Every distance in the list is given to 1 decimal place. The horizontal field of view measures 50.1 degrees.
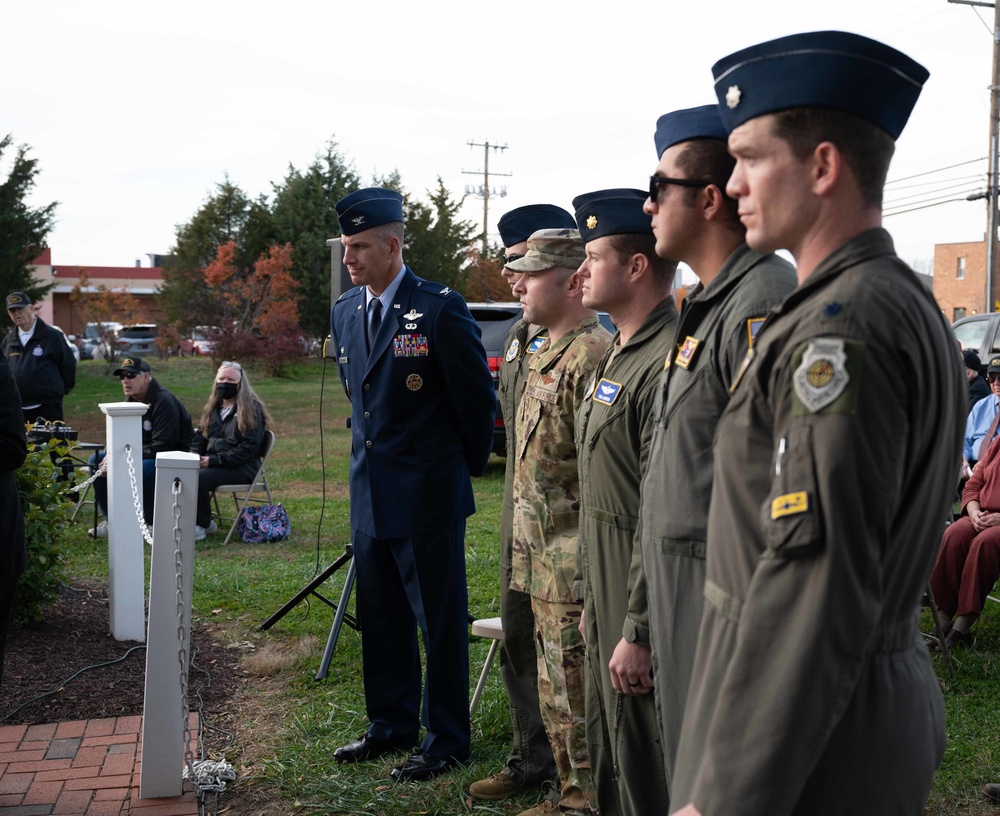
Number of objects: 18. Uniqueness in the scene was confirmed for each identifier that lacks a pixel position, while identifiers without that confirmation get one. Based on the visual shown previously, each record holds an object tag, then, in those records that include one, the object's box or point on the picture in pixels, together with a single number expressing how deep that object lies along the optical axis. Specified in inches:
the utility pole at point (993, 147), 1066.7
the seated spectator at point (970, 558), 233.3
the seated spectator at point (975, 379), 373.1
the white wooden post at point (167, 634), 159.5
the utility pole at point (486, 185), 2160.4
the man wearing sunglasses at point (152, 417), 389.7
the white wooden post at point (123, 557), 246.1
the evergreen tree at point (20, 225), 1075.3
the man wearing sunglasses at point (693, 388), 85.4
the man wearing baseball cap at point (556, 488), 142.8
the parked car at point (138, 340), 1584.2
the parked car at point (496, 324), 503.8
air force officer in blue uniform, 173.2
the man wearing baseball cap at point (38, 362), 450.3
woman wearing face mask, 390.9
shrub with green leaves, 242.1
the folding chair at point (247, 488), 388.5
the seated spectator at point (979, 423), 315.6
